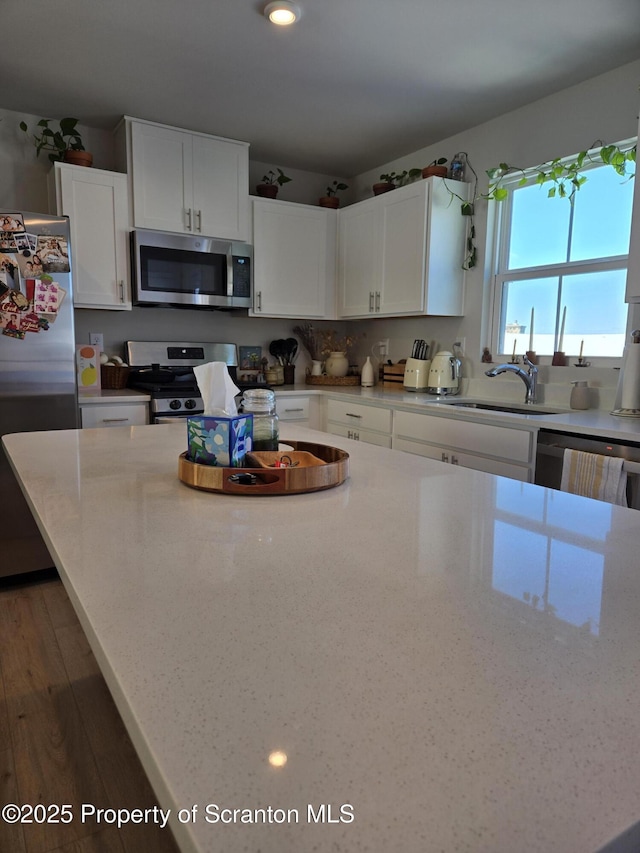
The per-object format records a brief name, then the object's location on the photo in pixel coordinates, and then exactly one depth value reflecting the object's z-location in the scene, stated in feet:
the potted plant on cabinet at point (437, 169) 11.16
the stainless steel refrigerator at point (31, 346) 8.50
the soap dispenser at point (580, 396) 9.14
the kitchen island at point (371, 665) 1.23
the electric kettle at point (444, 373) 11.34
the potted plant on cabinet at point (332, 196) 13.56
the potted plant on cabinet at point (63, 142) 10.38
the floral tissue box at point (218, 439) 3.91
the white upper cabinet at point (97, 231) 10.27
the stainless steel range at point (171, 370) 10.51
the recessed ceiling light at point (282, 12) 7.10
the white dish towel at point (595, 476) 6.56
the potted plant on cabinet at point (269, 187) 12.77
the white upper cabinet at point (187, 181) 10.78
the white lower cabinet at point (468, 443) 8.02
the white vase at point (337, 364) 13.99
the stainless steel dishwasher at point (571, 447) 6.52
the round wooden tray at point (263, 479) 3.76
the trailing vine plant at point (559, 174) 8.53
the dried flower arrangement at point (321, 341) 14.39
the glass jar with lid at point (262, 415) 4.39
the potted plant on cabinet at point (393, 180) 12.04
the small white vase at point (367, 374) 13.24
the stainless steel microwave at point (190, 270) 11.01
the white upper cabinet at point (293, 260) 12.57
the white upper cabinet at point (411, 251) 11.00
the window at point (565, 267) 9.12
